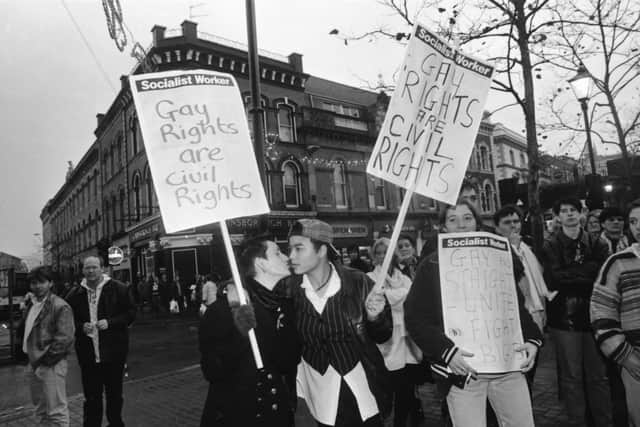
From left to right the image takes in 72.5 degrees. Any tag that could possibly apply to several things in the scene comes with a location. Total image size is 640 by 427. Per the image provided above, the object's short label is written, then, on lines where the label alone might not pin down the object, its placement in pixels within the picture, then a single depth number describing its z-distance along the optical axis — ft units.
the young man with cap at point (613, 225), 17.39
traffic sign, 64.80
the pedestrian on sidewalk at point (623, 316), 8.50
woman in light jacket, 13.10
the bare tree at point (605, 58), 30.58
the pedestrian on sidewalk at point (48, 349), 14.84
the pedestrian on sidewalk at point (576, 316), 12.29
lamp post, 32.81
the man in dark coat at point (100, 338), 15.35
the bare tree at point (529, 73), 26.50
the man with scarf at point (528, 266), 11.73
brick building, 68.18
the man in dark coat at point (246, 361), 8.38
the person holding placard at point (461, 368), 8.17
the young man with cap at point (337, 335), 8.47
